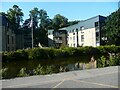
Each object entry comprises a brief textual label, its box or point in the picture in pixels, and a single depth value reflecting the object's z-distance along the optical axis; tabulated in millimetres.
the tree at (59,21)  42275
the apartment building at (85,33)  25553
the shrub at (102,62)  8551
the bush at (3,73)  6421
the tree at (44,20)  41639
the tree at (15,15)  32388
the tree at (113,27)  21702
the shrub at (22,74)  6706
